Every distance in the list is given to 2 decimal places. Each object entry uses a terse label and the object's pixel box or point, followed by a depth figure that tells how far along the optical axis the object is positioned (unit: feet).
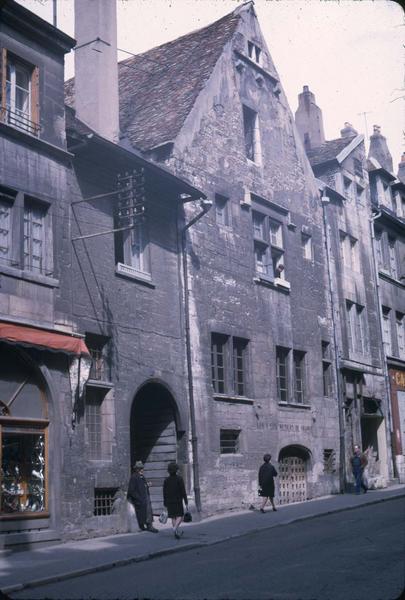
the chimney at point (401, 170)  145.71
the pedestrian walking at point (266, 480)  70.23
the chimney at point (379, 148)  134.62
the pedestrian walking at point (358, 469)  88.22
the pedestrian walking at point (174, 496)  54.19
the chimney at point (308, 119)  119.24
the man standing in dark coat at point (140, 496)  57.98
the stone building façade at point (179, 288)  54.49
